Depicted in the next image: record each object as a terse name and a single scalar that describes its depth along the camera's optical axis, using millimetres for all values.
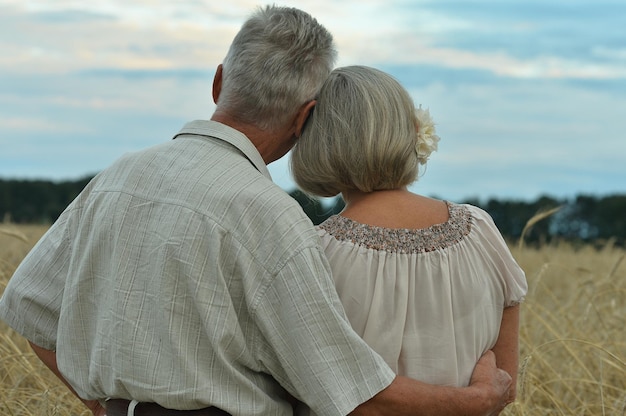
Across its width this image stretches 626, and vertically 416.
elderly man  4444
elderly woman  4600
